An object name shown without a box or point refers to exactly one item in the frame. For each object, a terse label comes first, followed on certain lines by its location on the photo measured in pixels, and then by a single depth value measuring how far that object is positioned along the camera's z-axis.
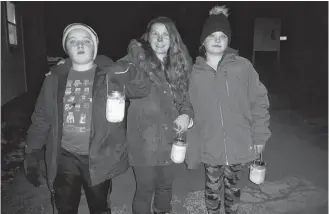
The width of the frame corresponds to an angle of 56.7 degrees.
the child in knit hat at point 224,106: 2.37
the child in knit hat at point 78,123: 2.09
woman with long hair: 2.21
